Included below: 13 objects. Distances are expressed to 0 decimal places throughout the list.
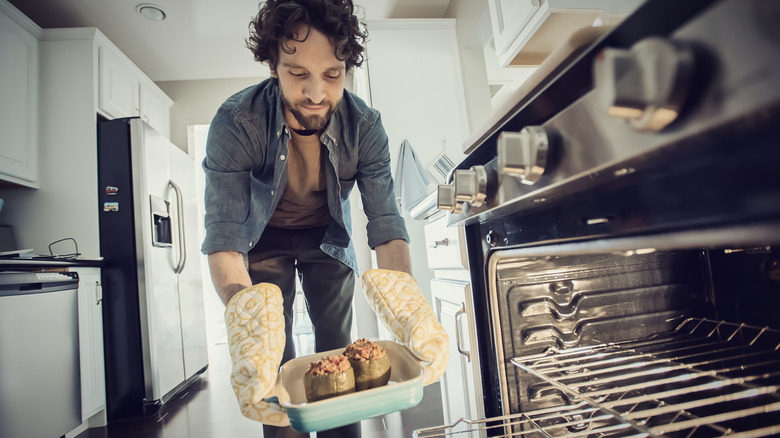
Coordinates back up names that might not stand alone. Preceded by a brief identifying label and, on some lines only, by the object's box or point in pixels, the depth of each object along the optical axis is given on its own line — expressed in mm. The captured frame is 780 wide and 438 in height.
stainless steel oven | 244
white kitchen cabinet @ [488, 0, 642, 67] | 1587
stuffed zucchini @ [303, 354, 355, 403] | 658
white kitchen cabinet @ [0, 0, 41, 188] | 2281
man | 1002
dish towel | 2438
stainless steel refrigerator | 2273
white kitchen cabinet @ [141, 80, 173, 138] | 3485
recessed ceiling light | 2936
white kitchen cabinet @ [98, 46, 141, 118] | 2764
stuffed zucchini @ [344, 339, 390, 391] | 707
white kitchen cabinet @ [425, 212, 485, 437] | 915
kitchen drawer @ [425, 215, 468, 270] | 1050
